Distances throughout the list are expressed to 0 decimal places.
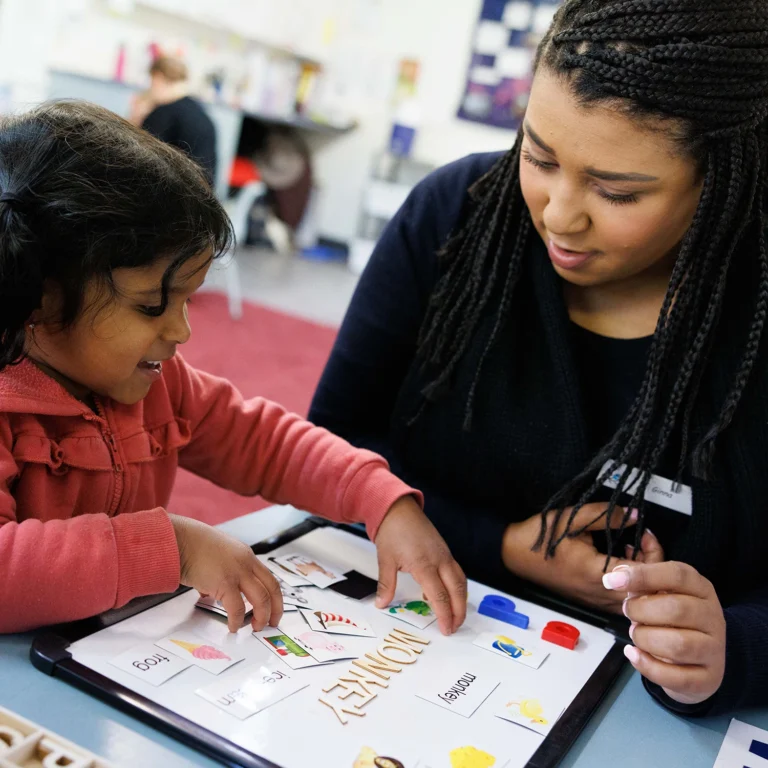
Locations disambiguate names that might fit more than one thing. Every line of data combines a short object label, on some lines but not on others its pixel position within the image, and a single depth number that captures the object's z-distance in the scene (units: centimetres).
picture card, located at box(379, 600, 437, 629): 77
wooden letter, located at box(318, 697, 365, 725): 60
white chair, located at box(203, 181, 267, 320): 351
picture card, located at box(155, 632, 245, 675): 63
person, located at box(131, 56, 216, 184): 360
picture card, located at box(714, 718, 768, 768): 66
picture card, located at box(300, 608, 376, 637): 72
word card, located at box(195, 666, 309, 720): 59
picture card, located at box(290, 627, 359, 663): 67
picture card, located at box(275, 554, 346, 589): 80
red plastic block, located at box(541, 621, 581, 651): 77
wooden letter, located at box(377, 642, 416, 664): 69
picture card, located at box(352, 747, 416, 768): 56
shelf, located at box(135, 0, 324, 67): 450
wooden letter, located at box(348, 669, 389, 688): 65
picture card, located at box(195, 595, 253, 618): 71
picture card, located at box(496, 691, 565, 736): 64
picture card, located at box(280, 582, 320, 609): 75
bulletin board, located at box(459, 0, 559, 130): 531
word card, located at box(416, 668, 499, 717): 64
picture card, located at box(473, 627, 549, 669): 74
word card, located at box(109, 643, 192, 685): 61
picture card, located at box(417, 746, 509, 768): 57
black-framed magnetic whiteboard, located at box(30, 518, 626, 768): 55
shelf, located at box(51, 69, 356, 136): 397
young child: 67
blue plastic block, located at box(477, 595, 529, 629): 80
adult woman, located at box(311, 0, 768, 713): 78
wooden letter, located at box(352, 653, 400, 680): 67
